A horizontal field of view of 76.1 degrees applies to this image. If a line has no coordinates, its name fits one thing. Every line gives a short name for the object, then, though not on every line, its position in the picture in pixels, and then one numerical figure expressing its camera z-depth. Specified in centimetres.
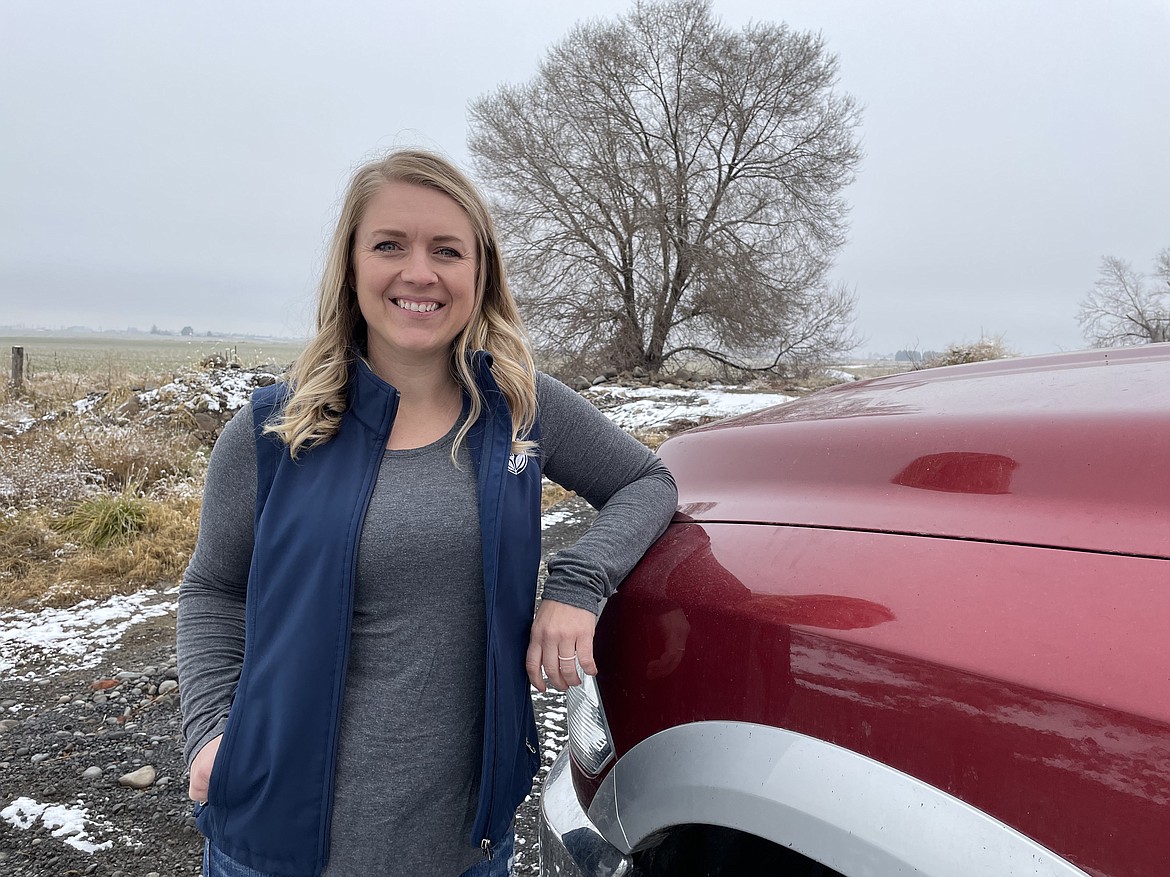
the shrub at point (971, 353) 1204
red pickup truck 82
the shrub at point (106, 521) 529
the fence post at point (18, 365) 1257
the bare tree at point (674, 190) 1986
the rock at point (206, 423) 946
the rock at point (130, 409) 965
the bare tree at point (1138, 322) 2573
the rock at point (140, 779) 270
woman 135
